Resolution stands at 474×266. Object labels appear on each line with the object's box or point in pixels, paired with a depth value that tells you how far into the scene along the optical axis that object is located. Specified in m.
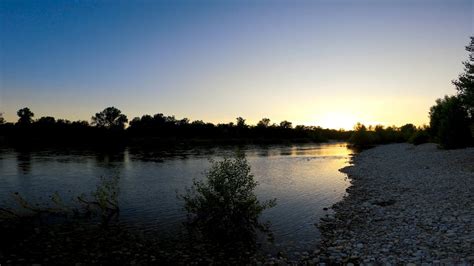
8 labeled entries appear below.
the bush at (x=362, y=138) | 126.38
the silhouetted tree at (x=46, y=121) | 154.84
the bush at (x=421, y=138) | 85.06
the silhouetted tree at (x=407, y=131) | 127.25
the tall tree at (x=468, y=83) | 32.09
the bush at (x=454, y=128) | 50.50
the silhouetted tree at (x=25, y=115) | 169.75
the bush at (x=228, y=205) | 16.22
